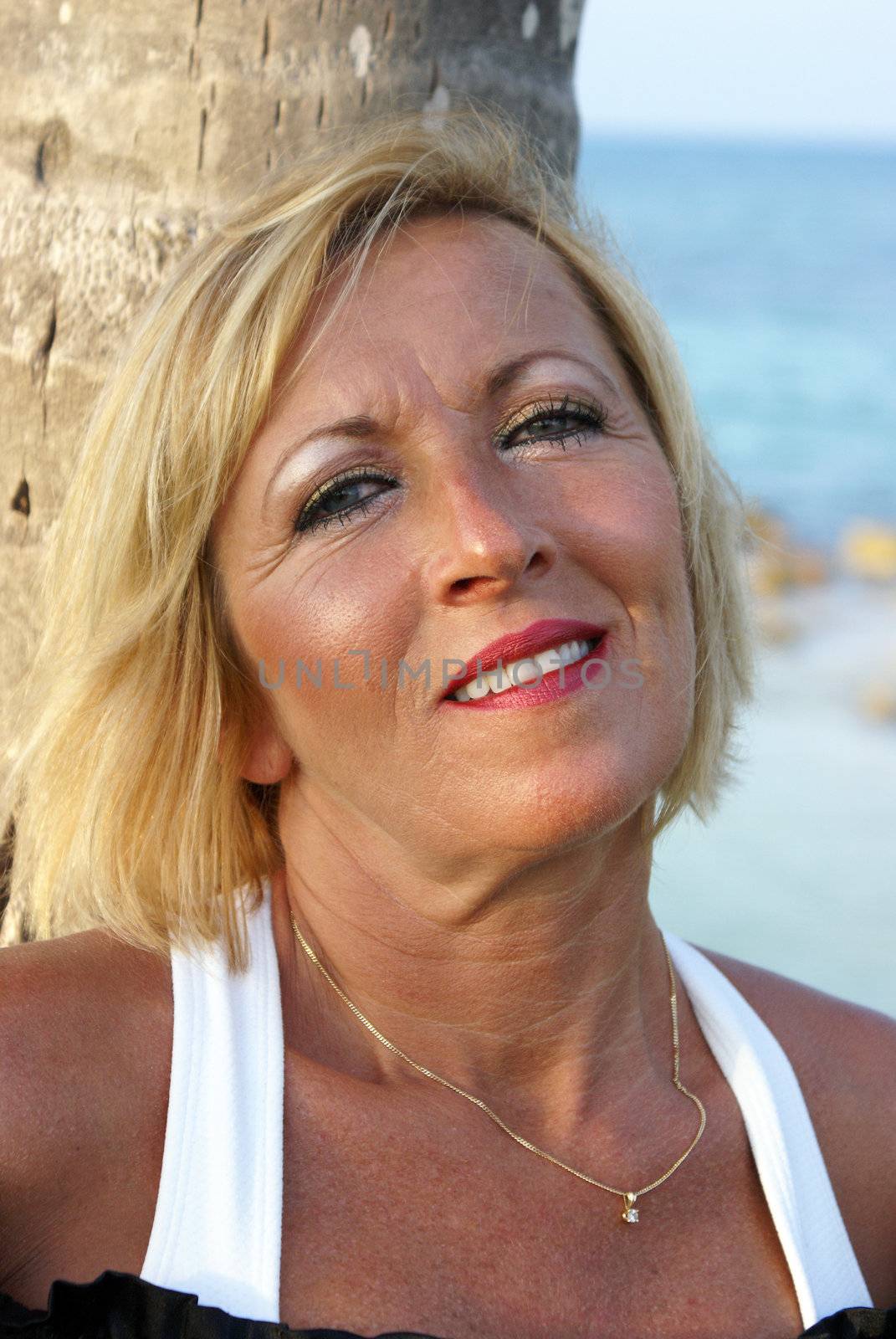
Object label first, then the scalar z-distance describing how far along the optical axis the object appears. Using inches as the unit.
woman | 39.1
